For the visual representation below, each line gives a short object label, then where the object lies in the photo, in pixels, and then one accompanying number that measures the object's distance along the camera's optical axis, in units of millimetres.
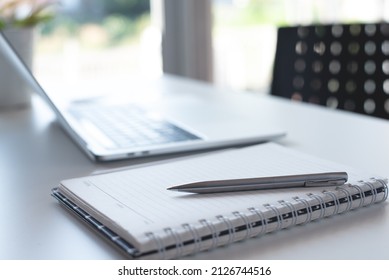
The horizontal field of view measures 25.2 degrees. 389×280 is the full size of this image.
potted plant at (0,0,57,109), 1163
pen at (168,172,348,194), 704
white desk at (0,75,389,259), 660
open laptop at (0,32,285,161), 897
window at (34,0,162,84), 2383
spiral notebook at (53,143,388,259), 641
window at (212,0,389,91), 2654
